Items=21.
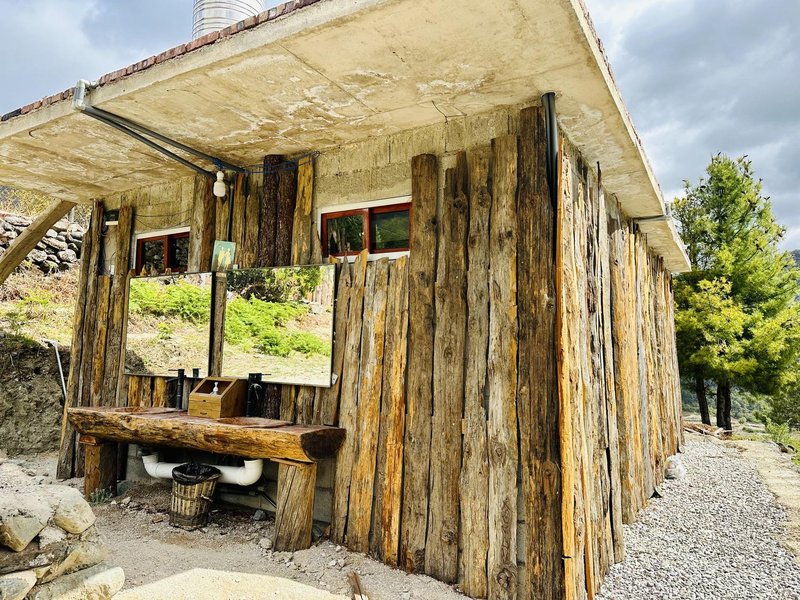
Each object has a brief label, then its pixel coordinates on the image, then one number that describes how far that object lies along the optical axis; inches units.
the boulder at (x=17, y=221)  417.0
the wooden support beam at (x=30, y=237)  272.1
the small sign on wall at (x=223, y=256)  211.3
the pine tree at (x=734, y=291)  583.5
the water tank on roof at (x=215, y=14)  223.0
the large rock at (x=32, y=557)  93.0
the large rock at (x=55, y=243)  440.2
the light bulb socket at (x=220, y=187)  212.1
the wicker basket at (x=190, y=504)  185.0
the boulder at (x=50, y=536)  99.0
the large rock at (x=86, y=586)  100.0
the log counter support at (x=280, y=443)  160.9
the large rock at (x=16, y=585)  90.8
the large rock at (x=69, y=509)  104.3
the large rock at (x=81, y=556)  101.3
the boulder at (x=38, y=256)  429.1
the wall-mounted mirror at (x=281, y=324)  181.6
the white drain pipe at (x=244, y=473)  186.7
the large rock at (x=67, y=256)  449.7
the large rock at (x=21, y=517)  93.2
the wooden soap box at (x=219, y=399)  185.6
